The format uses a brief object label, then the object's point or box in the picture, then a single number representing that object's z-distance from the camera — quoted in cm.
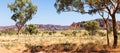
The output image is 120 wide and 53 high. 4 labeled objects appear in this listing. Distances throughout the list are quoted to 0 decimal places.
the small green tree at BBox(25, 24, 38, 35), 3050
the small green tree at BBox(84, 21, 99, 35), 2654
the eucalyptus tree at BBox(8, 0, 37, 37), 1507
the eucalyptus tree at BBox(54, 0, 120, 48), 877
